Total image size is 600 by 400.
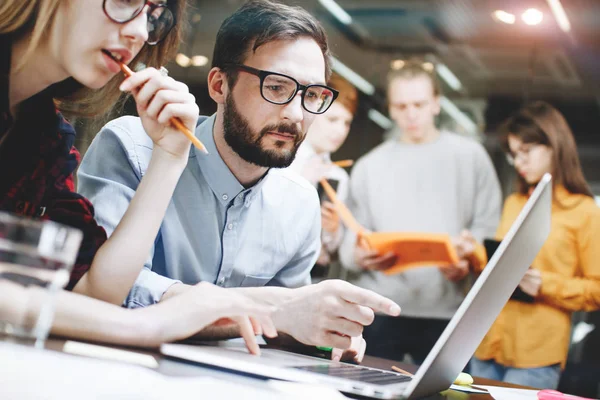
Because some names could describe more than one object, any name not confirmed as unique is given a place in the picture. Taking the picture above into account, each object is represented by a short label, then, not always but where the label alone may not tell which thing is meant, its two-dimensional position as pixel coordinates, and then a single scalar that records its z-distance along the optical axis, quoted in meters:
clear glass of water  0.66
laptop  0.80
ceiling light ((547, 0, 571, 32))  3.23
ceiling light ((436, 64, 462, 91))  3.33
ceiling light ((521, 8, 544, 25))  3.26
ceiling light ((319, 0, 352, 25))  3.43
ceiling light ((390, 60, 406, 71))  3.39
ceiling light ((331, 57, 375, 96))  3.35
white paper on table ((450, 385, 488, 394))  1.06
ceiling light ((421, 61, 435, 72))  3.36
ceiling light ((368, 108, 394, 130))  3.38
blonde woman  0.99
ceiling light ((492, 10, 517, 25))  3.29
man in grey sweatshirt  3.08
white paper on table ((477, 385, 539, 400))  1.04
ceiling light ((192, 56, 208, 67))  2.03
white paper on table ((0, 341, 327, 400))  0.52
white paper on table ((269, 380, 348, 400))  0.66
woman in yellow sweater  2.89
